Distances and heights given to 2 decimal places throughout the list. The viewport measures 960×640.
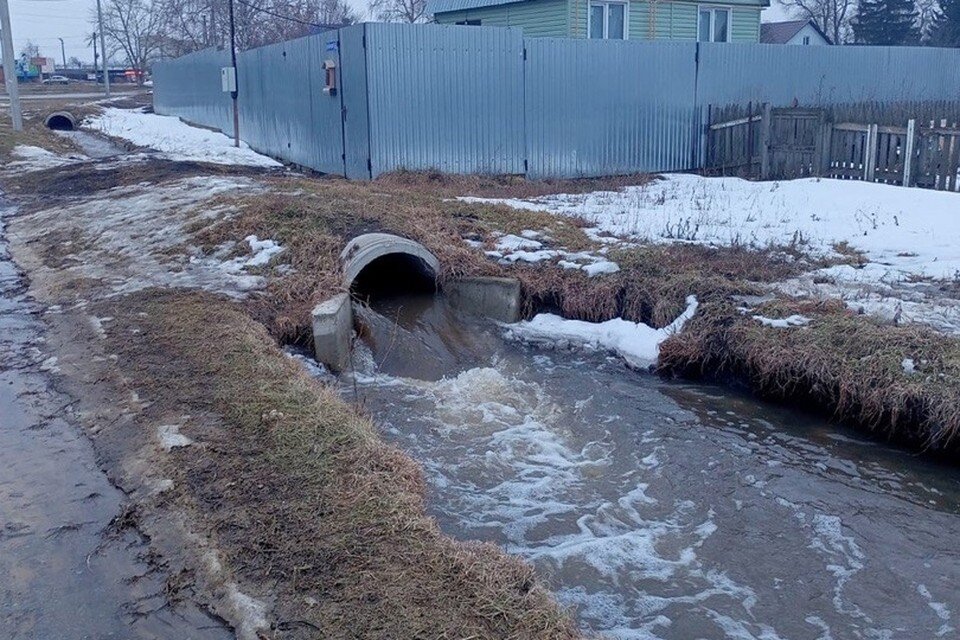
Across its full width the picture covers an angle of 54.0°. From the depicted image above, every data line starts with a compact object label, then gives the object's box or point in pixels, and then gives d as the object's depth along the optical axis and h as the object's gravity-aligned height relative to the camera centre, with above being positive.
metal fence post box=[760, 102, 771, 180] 16.92 -0.98
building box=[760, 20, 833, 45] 42.92 +2.56
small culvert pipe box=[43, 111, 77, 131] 33.47 -1.00
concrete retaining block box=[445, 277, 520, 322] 9.85 -2.13
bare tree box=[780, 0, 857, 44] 63.67 +5.10
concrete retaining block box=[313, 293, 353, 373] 8.25 -2.12
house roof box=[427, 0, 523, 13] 26.05 +2.40
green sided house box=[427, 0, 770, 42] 23.67 +1.90
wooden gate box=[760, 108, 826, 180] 16.28 -0.92
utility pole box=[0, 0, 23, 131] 25.69 +0.89
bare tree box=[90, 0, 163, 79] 84.44 +5.44
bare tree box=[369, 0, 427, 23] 56.12 +4.79
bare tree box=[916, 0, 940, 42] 52.94 +4.28
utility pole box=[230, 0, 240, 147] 23.48 -0.03
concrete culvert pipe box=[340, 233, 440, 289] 9.38 -1.60
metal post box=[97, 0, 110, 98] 61.06 +2.75
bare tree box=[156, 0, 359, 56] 47.41 +3.84
